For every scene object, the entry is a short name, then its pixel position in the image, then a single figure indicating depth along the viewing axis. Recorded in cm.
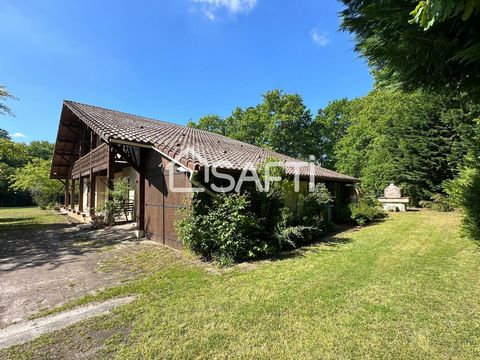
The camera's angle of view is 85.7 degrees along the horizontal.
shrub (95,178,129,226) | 1214
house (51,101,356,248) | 784
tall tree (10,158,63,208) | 2369
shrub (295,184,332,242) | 847
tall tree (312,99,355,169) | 3481
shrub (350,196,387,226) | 1178
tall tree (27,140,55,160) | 4309
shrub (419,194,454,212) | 1638
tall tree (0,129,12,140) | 3959
